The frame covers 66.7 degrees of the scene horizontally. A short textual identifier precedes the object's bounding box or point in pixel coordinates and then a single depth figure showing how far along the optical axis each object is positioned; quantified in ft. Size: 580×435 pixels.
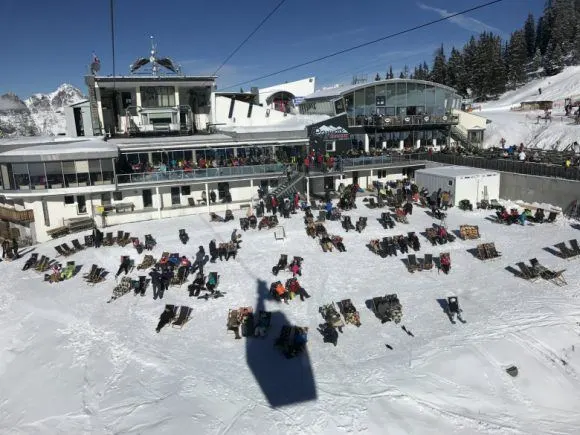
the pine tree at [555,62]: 272.51
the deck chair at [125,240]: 76.49
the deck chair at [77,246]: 75.90
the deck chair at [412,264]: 64.64
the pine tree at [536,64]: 298.56
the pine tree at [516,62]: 274.77
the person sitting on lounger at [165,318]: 52.54
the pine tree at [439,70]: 270.46
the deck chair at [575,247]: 67.05
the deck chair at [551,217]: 79.97
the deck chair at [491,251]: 67.67
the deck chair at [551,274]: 59.47
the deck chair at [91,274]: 65.26
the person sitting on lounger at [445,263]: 63.67
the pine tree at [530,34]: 350.37
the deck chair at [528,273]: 60.64
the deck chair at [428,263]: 64.69
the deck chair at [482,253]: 67.51
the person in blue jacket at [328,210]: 84.89
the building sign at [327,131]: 107.96
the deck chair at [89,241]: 77.00
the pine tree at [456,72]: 260.21
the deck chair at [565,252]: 66.57
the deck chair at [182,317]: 53.16
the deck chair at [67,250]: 74.64
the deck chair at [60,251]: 74.56
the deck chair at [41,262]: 70.80
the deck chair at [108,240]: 76.64
